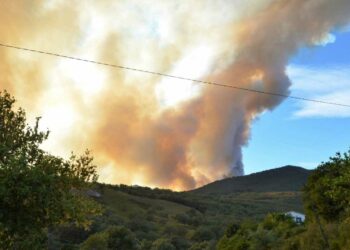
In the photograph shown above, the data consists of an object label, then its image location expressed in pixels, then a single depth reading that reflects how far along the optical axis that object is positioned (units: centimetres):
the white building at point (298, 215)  12514
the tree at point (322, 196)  6494
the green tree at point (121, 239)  12219
